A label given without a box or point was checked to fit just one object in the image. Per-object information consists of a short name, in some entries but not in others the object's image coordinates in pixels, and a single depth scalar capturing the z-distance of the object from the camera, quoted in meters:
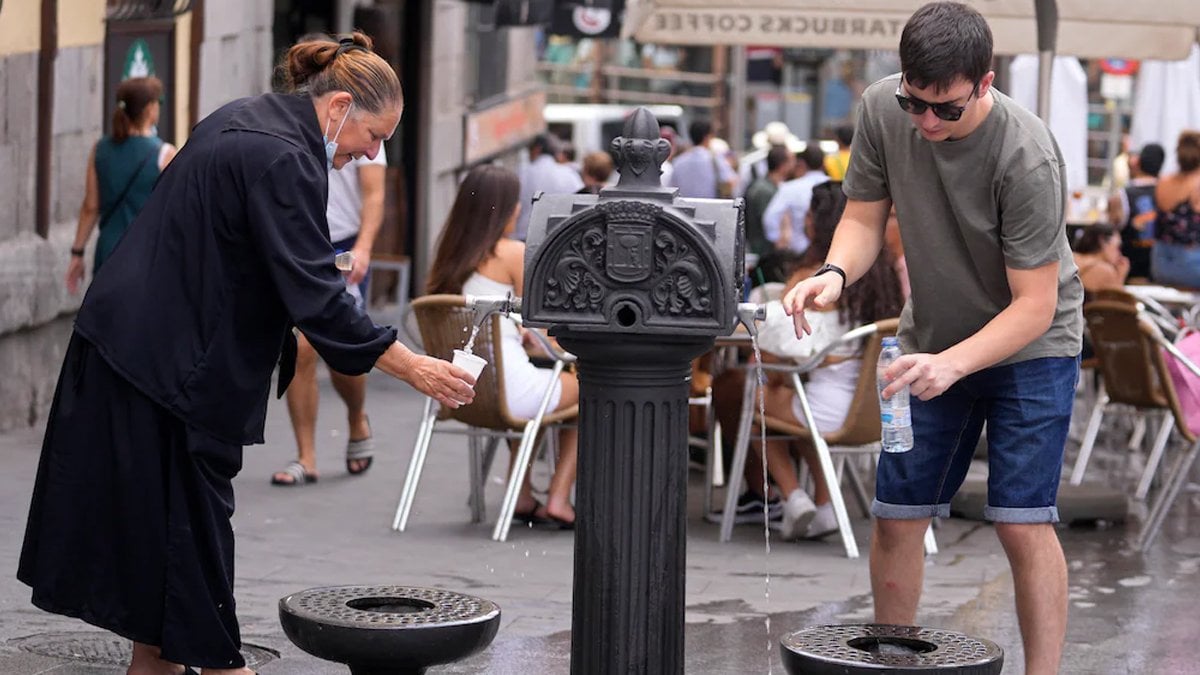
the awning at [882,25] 8.67
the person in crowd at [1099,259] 10.22
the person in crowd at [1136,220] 13.23
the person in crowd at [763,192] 15.38
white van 28.08
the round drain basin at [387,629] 4.26
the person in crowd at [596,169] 13.49
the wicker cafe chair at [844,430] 7.41
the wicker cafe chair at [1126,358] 8.42
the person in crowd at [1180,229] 12.14
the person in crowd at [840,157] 14.19
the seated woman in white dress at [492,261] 7.72
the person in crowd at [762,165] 20.08
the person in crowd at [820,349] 7.60
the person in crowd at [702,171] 17.08
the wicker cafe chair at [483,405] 7.39
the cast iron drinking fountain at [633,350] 3.96
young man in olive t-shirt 4.37
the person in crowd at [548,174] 15.96
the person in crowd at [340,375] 8.49
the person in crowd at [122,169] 9.16
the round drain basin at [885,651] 4.10
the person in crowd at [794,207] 14.09
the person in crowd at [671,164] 16.70
